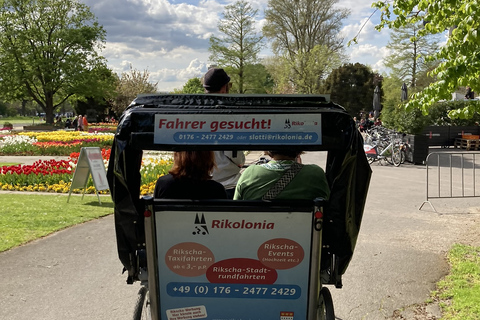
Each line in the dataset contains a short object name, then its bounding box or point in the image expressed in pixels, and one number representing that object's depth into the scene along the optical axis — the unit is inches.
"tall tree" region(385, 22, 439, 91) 1923.7
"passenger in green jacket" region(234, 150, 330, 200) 127.9
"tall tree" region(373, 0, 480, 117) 164.7
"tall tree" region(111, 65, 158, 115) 2155.5
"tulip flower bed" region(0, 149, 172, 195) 469.7
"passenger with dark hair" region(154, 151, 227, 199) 125.3
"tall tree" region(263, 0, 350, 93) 2049.7
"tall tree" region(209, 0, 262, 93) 2122.3
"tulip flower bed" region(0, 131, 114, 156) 885.2
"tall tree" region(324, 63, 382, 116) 2293.3
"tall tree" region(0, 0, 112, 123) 1852.9
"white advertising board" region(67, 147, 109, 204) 387.5
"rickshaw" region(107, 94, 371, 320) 114.0
